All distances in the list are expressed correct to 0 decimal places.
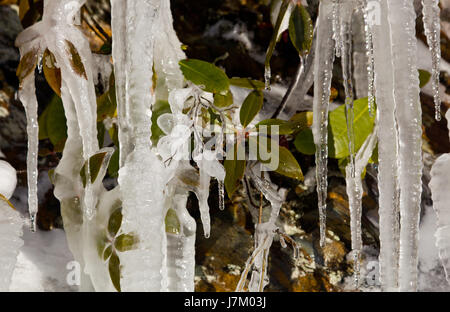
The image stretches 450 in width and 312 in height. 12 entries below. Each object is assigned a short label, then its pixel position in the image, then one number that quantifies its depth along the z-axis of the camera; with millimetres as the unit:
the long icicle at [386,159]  1872
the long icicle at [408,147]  1846
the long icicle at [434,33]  1873
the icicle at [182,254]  1995
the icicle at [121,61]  1915
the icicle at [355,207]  1925
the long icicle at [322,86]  1912
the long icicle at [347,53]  1878
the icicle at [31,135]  1947
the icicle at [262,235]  2102
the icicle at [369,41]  1884
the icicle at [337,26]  1892
